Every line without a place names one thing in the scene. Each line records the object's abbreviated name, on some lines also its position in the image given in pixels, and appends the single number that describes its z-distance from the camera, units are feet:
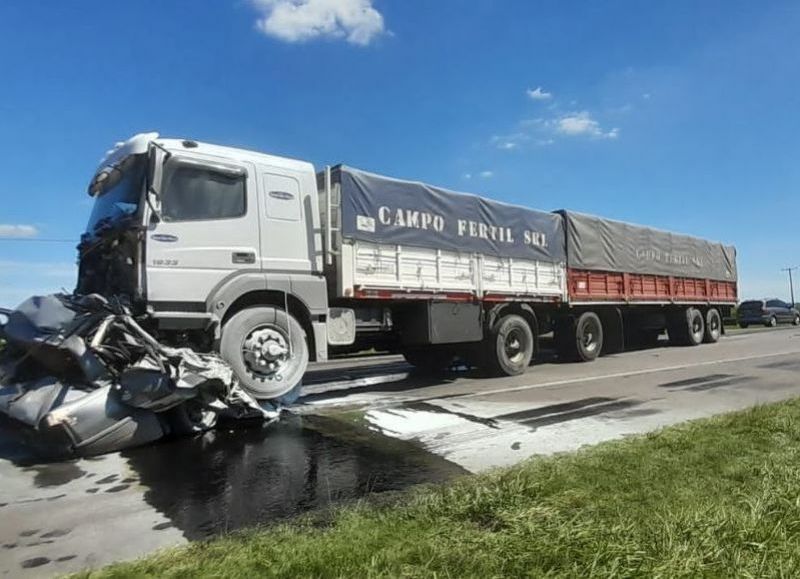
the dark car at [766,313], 116.26
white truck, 21.94
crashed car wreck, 18.10
